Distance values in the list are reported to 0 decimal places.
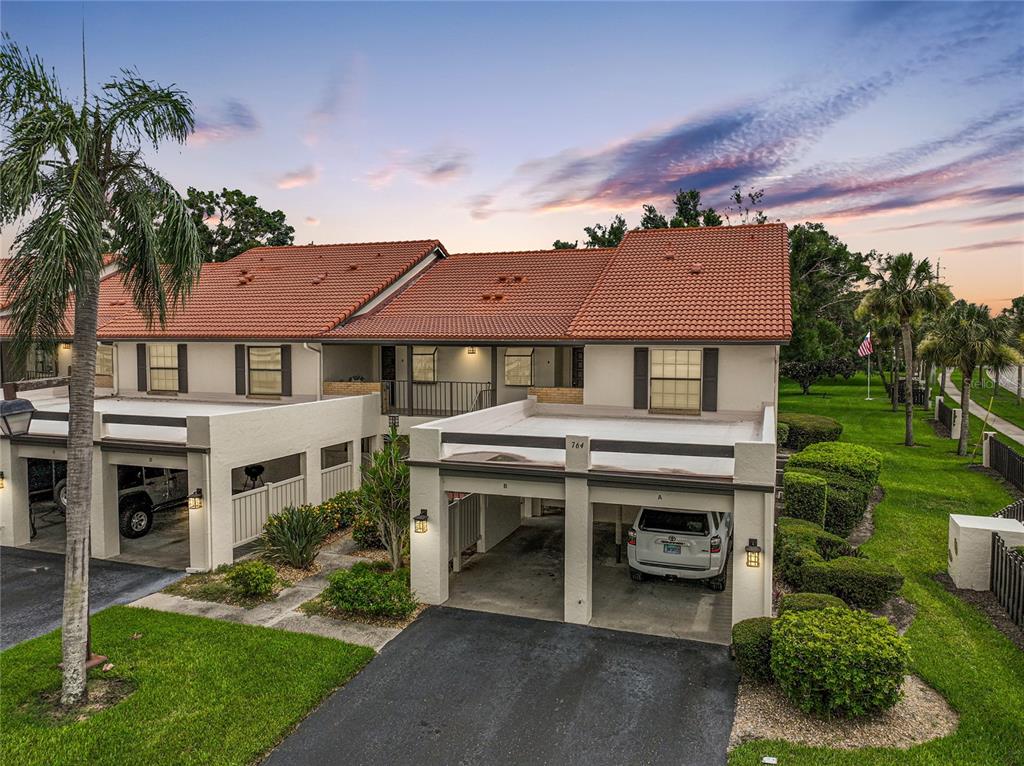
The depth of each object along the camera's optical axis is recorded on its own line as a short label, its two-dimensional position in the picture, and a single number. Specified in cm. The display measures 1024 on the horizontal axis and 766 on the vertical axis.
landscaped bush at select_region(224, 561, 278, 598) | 1211
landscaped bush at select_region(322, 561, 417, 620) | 1136
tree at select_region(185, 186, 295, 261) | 4262
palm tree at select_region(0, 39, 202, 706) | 773
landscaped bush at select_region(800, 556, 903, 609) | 1137
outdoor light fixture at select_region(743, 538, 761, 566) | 1015
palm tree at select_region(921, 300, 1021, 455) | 2786
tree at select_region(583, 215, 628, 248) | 4569
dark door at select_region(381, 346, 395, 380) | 2194
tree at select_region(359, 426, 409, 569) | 1316
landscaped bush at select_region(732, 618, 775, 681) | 894
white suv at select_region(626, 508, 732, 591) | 1242
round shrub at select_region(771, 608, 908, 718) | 784
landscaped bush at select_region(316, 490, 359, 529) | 1648
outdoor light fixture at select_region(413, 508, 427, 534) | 1215
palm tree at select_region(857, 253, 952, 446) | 3016
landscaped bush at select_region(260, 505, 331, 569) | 1397
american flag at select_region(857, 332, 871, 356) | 3506
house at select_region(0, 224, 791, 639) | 1155
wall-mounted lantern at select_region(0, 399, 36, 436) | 1297
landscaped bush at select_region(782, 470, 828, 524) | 1611
